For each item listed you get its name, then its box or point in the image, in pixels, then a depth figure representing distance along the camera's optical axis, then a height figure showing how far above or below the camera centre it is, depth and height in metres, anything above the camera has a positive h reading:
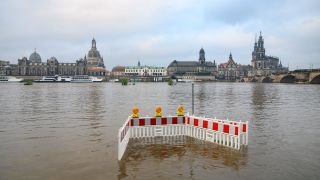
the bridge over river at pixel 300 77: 144.98 +1.55
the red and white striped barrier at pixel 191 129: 14.80 -2.47
